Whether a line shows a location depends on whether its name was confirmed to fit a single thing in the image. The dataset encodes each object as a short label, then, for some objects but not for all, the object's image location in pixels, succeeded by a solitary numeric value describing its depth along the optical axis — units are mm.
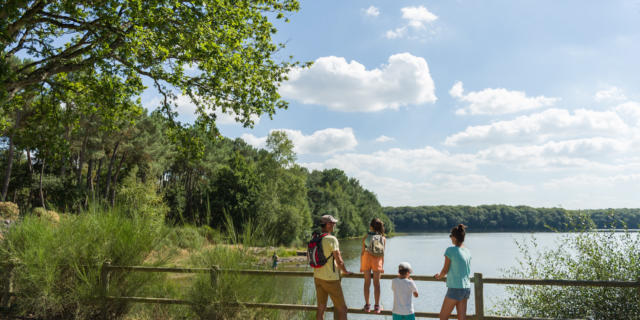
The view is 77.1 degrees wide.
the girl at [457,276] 5098
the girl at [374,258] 5398
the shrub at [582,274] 7844
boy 5066
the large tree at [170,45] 8938
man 5293
